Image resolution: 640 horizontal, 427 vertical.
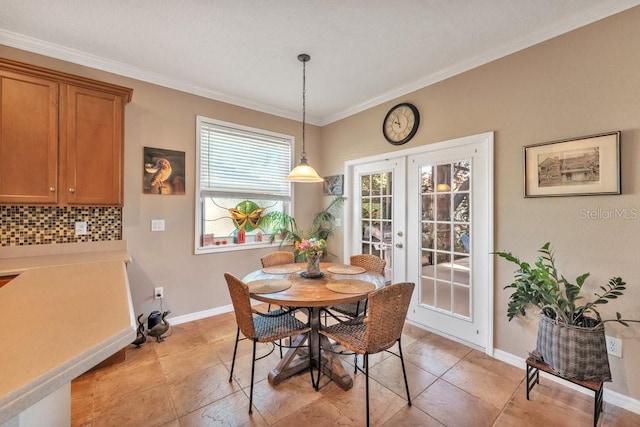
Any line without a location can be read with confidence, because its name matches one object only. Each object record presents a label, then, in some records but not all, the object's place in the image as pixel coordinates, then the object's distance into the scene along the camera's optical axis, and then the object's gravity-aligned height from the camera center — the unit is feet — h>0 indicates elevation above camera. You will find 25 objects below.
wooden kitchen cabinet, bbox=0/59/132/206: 6.76 +1.99
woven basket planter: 5.49 -2.72
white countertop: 1.98 -1.13
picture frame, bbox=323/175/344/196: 12.90 +1.41
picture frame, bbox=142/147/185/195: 9.43 +1.48
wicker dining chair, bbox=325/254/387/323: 8.00 -1.71
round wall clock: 9.91 +3.39
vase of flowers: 7.30 -0.95
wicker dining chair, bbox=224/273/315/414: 5.80 -2.59
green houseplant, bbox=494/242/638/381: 5.51 -2.23
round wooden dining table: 5.85 -1.70
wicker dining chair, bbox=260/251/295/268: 9.21 -1.49
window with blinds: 10.77 +1.31
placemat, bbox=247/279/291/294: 6.21 -1.65
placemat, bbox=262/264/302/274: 7.99 -1.60
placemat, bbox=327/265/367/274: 7.93 -1.60
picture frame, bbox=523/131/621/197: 6.11 +1.16
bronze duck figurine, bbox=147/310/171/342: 8.72 -3.63
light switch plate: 9.57 -0.35
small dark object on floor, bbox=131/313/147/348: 8.52 -3.78
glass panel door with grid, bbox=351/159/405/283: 10.61 +0.09
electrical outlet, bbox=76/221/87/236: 8.31 -0.41
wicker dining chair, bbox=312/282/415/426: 5.40 -2.18
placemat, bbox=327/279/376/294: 6.17 -1.65
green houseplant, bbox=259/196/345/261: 12.30 -0.47
